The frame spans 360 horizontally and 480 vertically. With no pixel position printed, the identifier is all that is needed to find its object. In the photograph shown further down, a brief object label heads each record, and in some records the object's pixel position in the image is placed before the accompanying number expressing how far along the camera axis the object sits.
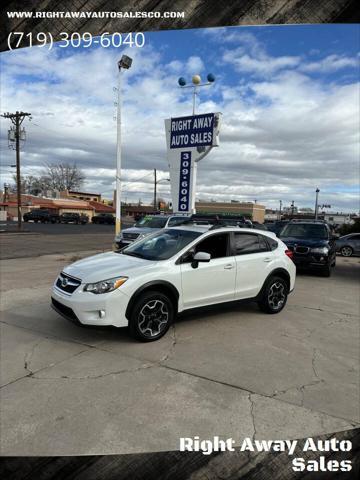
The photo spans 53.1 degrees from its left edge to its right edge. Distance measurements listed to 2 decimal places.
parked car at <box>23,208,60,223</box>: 51.78
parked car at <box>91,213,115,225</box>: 60.44
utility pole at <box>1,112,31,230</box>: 35.41
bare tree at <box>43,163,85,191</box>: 94.44
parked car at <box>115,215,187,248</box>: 13.55
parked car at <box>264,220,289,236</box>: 16.98
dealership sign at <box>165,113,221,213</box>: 15.55
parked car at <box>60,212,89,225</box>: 54.88
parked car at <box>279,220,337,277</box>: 10.77
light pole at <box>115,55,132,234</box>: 18.06
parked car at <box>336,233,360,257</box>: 18.78
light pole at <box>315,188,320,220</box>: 40.88
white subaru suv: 4.59
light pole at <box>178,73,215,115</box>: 16.48
